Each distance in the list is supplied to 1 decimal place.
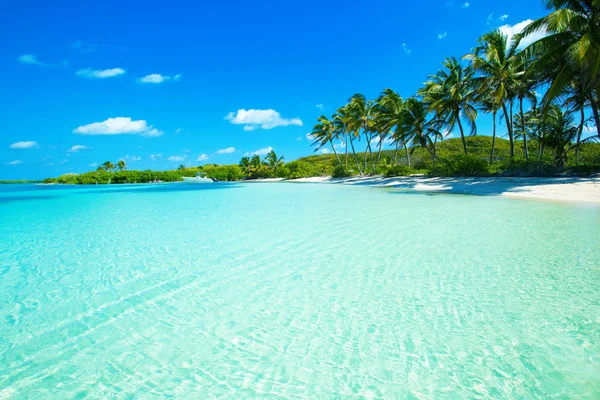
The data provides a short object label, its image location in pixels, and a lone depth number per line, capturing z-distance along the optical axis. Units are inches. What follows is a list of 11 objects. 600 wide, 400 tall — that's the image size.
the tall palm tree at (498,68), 655.2
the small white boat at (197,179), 2659.0
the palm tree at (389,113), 965.4
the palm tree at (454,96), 761.0
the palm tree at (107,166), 2901.1
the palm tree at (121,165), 2947.1
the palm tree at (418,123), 899.4
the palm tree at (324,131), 1451.8
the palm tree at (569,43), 411.2
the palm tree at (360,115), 1179.9
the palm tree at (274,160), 1998.0
